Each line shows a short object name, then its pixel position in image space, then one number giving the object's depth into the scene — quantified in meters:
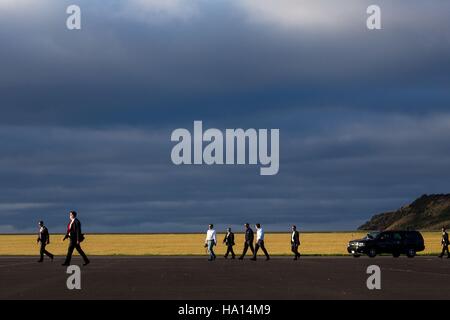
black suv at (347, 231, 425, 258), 55.19
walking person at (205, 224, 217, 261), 46.38
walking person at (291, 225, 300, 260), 47.06
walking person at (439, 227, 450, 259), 52.83
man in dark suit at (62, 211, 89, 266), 33.81
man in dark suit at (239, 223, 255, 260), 47.19
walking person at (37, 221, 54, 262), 41.62
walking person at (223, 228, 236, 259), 50.44
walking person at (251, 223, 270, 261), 45.43
